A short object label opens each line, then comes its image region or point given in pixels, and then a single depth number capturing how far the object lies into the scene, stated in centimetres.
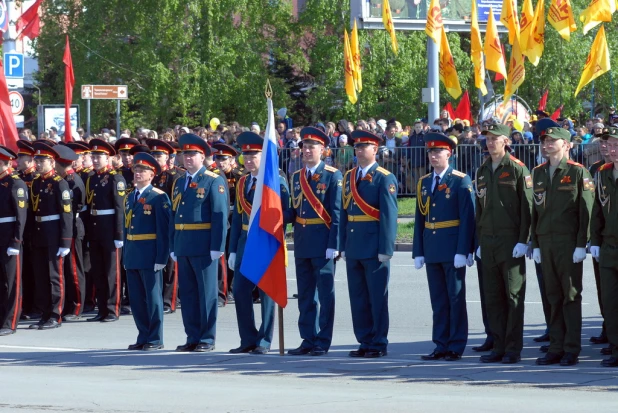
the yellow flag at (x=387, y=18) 3022
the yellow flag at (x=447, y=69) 2798
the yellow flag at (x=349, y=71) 2994
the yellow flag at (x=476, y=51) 2760
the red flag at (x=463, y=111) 3023
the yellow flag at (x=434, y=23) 2814
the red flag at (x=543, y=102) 3366
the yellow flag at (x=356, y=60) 3105
